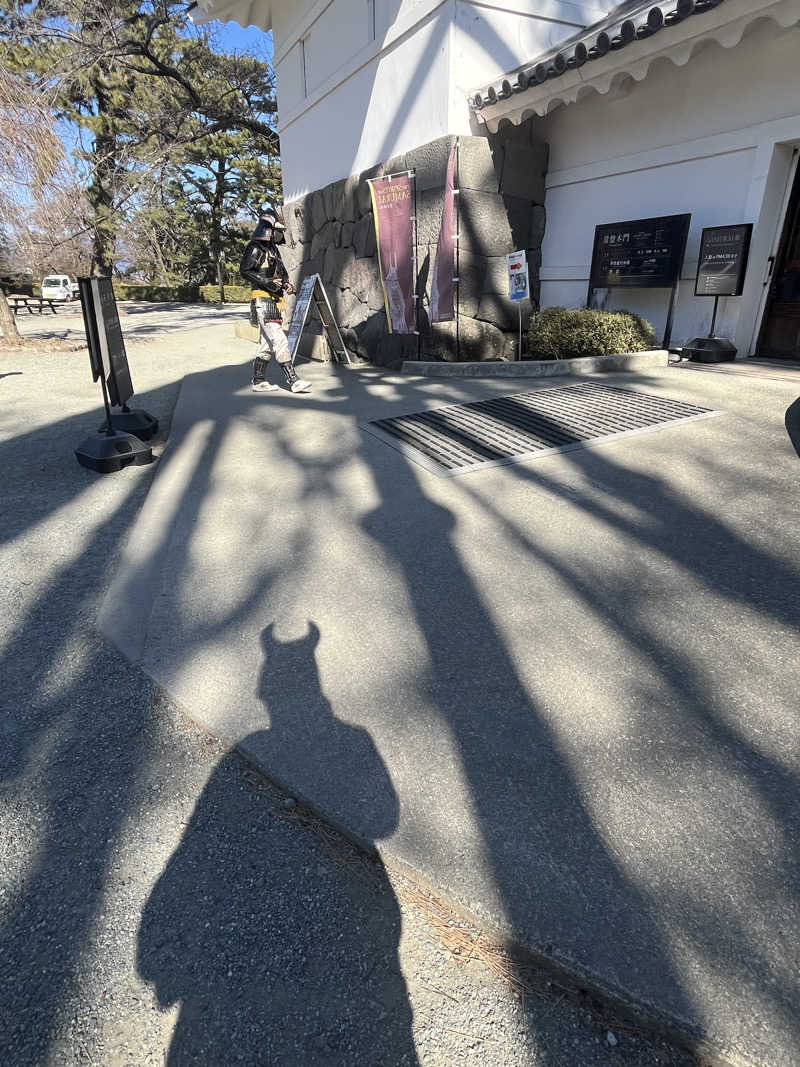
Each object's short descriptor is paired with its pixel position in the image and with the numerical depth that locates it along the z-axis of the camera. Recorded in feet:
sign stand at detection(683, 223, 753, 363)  21.88
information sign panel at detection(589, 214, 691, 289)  23.68
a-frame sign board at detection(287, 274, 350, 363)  28.40
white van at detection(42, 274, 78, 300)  98.27
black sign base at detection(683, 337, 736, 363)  23.15
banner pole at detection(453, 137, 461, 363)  25.09
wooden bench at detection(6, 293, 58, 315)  77.99
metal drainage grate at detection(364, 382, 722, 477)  15.24
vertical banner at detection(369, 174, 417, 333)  27.04
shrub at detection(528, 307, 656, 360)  23.88
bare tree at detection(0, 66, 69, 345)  34.94
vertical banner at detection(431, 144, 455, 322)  25.27
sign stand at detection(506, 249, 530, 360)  23.35
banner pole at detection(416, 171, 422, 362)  26.53
